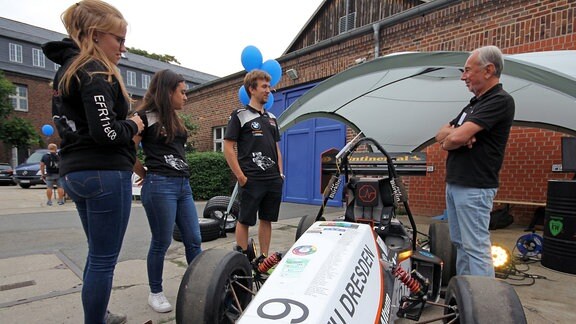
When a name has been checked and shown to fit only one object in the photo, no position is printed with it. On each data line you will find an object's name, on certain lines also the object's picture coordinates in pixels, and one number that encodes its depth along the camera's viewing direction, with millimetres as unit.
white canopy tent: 3137
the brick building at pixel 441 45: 5301
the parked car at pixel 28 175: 15531
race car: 1327
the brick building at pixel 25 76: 26594
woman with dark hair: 2359
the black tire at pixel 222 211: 5258
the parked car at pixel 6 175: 17828
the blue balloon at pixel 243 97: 5889
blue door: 8508
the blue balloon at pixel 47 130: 17000
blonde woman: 1564
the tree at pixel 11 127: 22641
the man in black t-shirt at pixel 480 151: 2232
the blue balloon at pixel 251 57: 5418
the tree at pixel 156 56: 43531
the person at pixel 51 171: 9320
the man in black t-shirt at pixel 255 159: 3051
